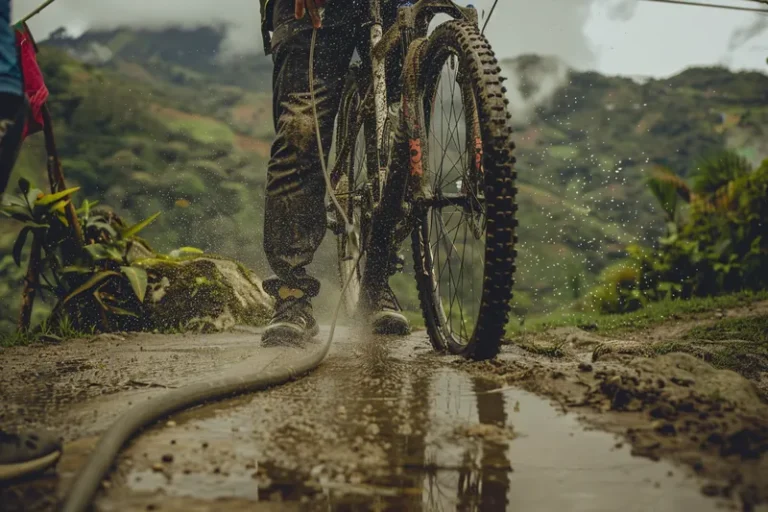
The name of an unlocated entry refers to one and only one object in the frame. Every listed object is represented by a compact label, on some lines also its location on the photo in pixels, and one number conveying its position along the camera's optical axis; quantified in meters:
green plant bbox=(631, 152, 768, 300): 6.19
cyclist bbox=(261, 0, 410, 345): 2.95
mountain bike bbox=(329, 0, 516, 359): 2.17
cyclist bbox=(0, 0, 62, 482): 1.25
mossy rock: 4.54
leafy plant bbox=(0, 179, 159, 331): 4.09
